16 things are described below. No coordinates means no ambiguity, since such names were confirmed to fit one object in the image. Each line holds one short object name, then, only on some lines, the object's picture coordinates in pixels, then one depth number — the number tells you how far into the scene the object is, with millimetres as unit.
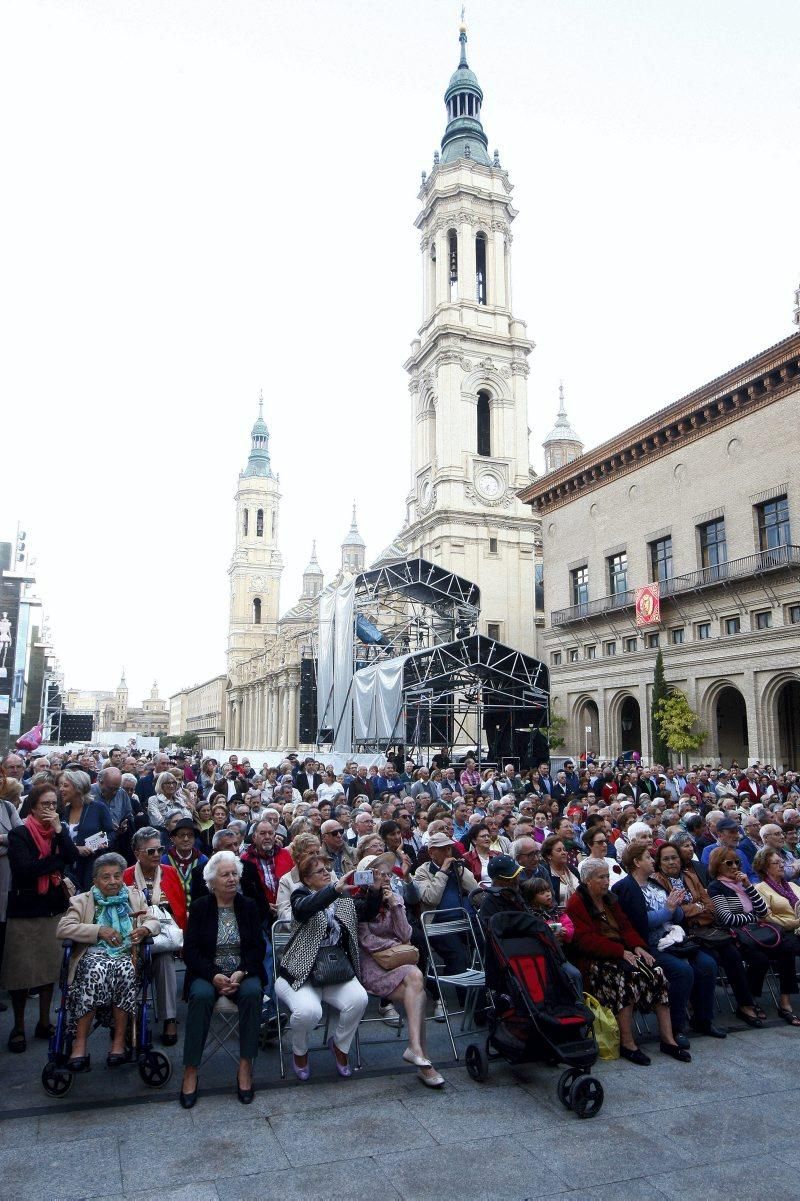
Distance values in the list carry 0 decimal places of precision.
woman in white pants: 5785
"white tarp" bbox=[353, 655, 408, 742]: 31531
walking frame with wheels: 5371
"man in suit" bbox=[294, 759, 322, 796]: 18375
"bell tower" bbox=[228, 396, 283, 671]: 118938
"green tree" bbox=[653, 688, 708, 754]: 31281
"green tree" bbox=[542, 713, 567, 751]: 39656
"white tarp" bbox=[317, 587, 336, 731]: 40688
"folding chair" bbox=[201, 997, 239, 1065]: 5574
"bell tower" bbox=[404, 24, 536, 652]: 51500
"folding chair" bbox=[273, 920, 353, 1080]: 6012
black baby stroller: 5340
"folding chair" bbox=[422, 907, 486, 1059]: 6395
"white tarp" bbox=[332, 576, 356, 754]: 37562
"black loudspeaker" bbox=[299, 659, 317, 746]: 43344
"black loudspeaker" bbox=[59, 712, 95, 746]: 55312
